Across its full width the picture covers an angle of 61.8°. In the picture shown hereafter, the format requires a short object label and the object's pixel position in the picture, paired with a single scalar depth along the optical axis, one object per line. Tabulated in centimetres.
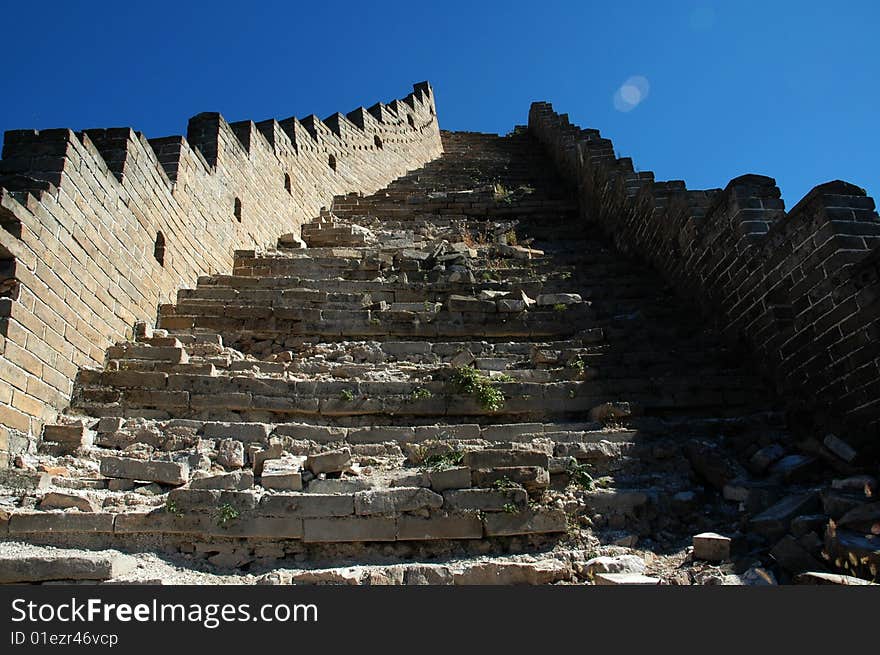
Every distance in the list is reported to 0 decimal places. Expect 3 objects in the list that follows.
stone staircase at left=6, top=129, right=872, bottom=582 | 478
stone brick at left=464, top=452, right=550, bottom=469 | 524
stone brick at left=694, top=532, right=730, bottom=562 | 443
